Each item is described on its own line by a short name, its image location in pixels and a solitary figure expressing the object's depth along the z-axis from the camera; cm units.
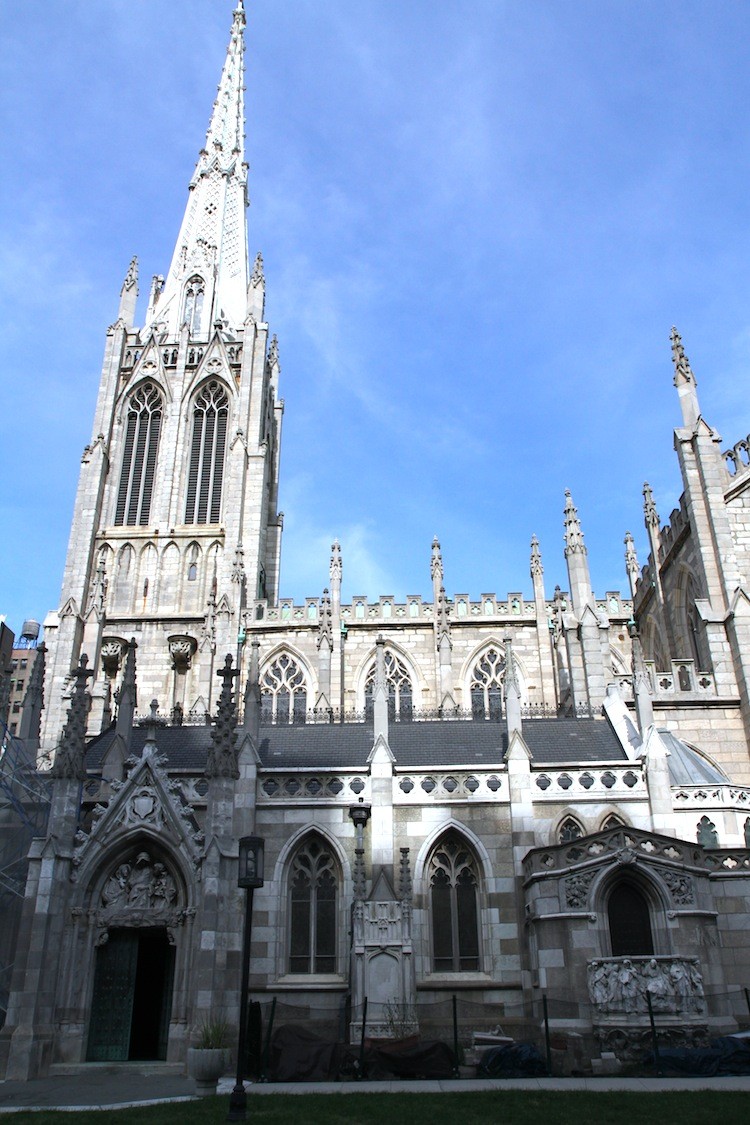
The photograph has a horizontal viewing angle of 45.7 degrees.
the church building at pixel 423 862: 1591
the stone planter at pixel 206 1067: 1305
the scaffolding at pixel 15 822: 1809
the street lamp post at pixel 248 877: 1198
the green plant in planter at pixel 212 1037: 1382
